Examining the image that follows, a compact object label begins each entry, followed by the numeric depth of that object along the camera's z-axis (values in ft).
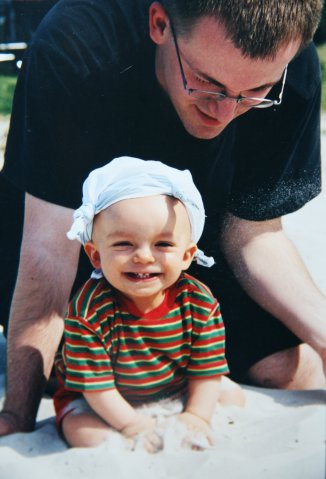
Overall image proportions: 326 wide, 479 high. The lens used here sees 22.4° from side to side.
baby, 5.01
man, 5.41
